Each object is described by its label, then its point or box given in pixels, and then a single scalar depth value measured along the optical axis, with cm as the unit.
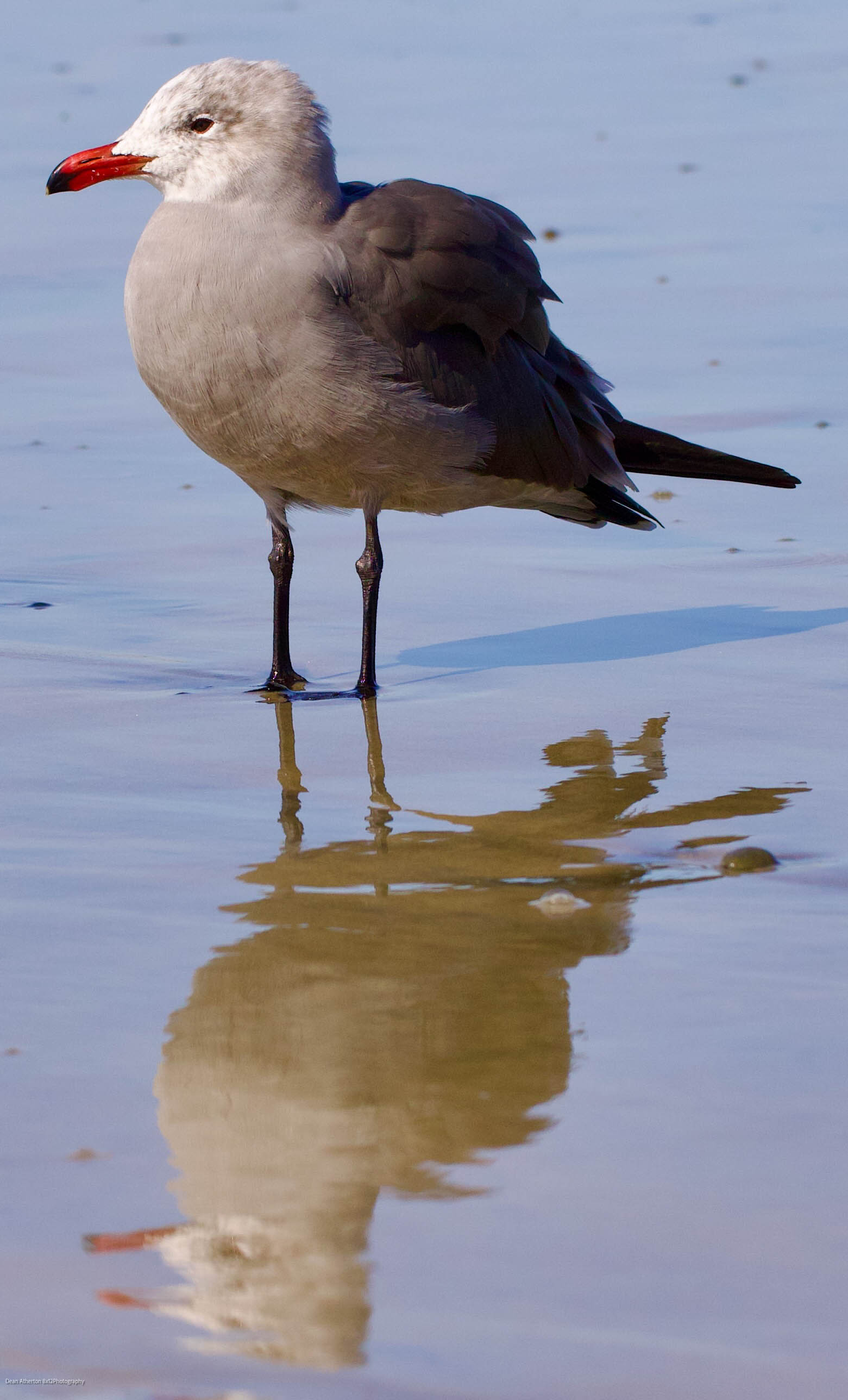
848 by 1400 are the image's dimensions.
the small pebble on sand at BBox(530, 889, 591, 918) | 791
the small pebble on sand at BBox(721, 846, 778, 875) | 834
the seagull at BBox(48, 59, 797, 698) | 1071
